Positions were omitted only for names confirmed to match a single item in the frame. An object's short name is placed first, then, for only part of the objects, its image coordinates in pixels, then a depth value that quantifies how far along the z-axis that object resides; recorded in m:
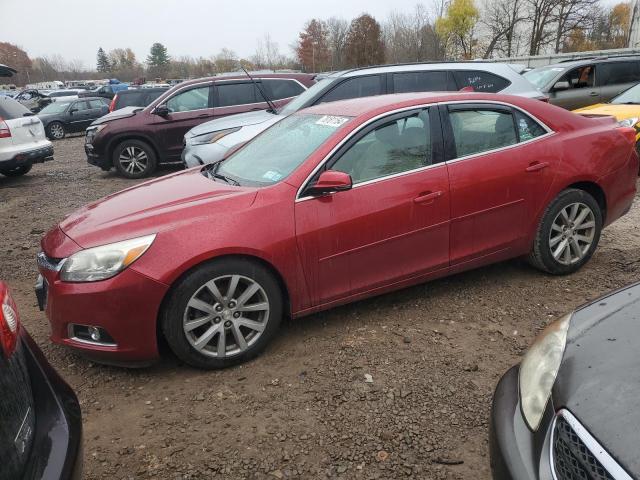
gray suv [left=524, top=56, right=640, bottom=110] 10.31
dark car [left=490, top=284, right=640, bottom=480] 1.40
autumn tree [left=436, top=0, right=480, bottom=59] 44.84
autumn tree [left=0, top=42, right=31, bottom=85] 85.16
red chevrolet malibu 2.90
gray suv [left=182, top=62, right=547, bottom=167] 7.09
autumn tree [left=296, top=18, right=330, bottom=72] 66.06
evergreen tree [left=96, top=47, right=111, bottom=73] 112.50
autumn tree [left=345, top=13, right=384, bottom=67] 55.19
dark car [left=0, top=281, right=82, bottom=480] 1.54
